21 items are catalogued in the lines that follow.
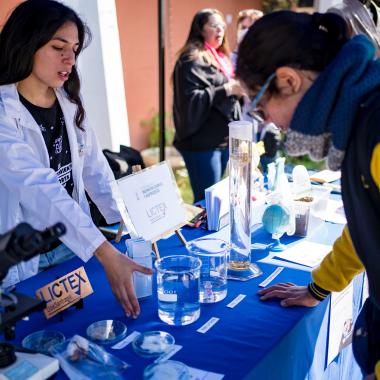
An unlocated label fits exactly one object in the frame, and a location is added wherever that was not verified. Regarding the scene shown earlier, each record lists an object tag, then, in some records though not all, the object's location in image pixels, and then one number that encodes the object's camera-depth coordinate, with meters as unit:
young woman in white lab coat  1.34
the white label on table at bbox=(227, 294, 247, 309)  1.34
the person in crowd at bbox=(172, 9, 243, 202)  3.25
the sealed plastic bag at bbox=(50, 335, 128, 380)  1.02
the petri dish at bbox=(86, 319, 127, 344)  1.17
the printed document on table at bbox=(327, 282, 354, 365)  1.47
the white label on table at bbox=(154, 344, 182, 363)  1.09
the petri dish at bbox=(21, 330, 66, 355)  1.13
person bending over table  0.89
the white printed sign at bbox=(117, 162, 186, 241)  1.52
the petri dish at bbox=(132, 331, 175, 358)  1.12
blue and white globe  1.73
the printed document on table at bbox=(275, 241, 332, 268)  1.62
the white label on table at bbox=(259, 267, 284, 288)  1.47
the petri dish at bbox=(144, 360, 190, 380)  1.03
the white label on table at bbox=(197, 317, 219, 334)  1.22
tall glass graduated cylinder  1.52
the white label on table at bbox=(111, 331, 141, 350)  1.15
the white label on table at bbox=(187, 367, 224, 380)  1.03
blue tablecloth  1.11
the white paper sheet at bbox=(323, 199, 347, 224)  1.98
